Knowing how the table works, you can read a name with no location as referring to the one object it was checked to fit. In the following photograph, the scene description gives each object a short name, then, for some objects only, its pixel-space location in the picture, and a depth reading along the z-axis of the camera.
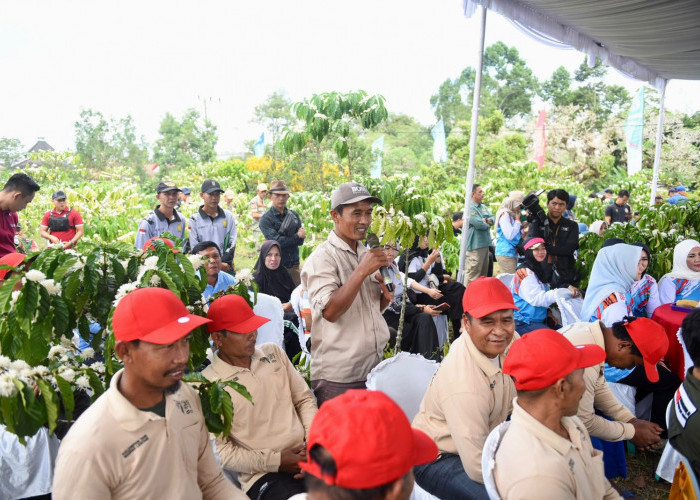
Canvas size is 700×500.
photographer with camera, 5.58
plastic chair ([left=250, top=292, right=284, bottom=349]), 3.96
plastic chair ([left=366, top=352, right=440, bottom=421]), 2.79
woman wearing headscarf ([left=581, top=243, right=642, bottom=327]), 4.17
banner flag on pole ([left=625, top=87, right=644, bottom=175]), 14.70
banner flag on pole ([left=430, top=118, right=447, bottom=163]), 17.30
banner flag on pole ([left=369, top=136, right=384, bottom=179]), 13.89
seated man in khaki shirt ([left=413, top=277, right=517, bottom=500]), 2.24
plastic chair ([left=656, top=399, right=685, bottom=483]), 3.19
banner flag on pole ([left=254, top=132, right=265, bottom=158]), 18.94
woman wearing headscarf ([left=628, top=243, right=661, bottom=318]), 4.39
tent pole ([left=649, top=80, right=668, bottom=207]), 8.71
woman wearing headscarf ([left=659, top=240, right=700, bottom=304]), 4.50
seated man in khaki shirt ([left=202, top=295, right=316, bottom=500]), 2.40
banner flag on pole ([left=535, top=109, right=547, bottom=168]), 21.69
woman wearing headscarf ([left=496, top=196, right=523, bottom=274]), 6.83
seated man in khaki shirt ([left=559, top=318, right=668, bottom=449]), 2.75
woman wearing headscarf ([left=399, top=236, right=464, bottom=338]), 5.27
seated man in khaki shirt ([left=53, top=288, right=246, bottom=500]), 1.64
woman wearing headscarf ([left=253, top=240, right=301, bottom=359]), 4.90
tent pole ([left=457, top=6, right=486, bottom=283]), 5.01
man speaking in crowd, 2.84
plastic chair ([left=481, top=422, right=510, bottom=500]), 1.83
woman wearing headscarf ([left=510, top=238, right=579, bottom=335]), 4.59
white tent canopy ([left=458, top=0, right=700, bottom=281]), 4.91
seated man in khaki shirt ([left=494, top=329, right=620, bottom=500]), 1.74
